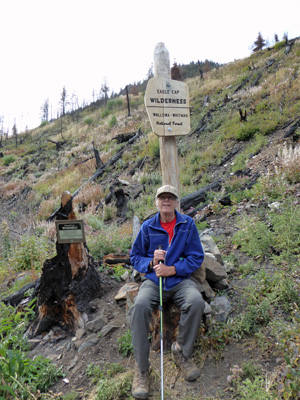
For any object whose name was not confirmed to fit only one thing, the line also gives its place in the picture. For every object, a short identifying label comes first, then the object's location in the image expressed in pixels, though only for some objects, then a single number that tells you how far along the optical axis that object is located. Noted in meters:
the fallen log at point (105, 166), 12.44
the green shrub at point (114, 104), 31.06
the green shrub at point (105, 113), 29.70
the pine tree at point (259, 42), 40.56
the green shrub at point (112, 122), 24.41
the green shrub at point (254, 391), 2.01
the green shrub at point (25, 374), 2.30
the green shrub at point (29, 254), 5.35
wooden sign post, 3.46
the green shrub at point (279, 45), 21.23
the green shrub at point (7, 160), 25.54
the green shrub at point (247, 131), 9.55
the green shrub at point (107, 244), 5.35
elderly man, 2.55
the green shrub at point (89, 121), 29.61
